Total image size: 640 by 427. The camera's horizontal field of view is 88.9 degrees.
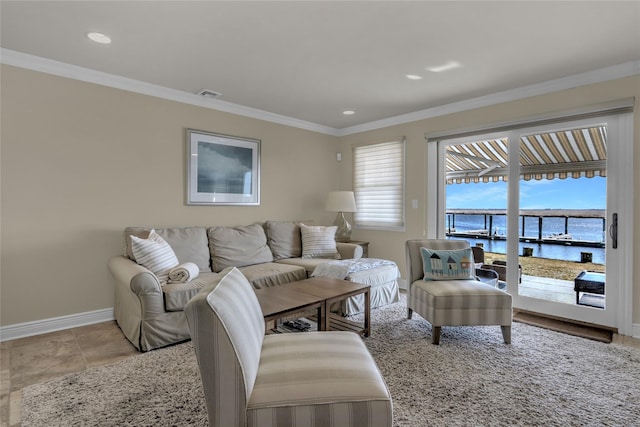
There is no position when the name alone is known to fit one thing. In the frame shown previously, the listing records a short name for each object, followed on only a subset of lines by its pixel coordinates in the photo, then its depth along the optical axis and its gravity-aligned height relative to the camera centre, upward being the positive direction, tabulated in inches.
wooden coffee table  87.4 -25.6
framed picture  148.0 +19.6
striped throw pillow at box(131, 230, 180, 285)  109.3 -16.2
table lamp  184.4 +2.5
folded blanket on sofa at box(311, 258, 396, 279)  132.0 -23.4
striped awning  124.3 +24.2
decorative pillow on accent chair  120.2 -19.4
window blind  181.9 +16.0
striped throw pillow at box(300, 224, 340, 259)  164.6 -16.3
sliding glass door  118.6 +1.4
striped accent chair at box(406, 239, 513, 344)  104.4 -30.5
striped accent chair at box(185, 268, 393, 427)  44.6 -26.1
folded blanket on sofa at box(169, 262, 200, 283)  108.0 -21.5
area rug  68.2 -42.6
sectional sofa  98.2 -23.4
